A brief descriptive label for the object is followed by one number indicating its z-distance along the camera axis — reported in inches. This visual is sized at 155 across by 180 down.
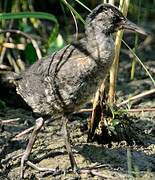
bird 381.7
